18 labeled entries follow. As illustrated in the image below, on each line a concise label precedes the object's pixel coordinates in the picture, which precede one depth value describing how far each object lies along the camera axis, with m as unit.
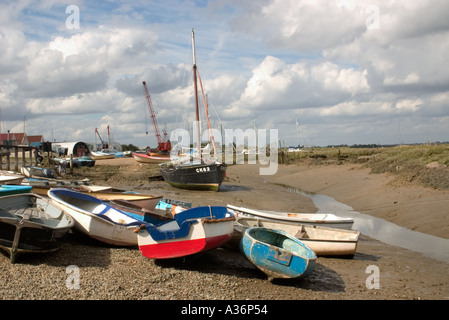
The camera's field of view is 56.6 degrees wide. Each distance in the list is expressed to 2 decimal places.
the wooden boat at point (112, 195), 15.67
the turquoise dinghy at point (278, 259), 9.08
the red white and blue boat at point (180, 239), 9.54
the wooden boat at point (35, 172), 26.63
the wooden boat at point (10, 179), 17.77
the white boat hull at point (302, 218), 13.77
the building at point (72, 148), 76.81
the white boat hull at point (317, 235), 11.82
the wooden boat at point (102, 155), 73.62
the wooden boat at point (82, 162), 44.83
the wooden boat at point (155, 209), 12.58
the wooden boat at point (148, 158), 57.91
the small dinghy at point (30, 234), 8.93
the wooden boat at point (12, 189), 13.73
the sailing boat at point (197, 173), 29.66
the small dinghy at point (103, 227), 10.84
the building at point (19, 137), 82.94
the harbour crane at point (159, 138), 72.88
